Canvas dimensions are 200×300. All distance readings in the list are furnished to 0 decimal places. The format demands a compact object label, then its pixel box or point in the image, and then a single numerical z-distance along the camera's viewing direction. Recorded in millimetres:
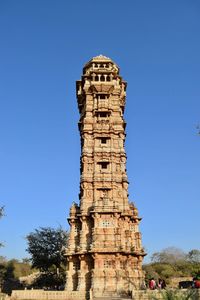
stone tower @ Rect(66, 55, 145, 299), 32750
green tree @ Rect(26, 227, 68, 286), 45156
